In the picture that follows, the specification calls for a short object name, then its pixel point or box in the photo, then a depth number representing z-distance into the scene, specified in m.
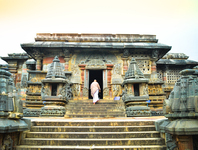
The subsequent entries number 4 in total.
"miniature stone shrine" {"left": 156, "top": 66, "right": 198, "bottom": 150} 4.25
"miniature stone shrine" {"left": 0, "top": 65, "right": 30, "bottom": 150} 4.43
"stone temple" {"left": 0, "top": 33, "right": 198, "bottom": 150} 10.32
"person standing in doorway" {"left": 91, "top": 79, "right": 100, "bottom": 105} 11.74
